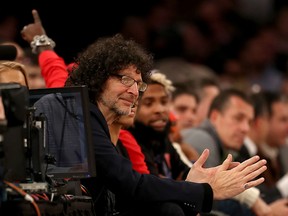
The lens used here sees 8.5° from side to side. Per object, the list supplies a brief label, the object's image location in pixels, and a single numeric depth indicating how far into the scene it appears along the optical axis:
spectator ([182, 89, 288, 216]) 15.96
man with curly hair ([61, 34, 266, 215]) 10.31
